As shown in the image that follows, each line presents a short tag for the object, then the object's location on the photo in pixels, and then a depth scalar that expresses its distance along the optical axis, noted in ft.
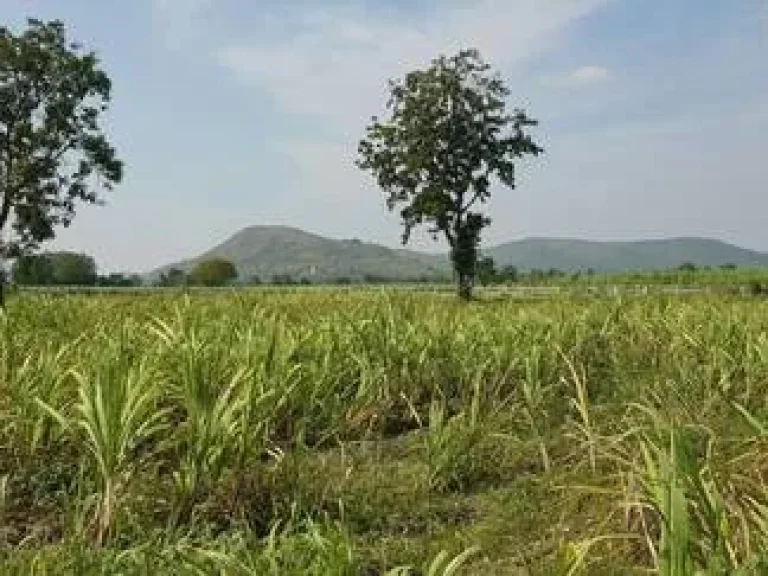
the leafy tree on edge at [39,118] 121.49
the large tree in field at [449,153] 142.31
